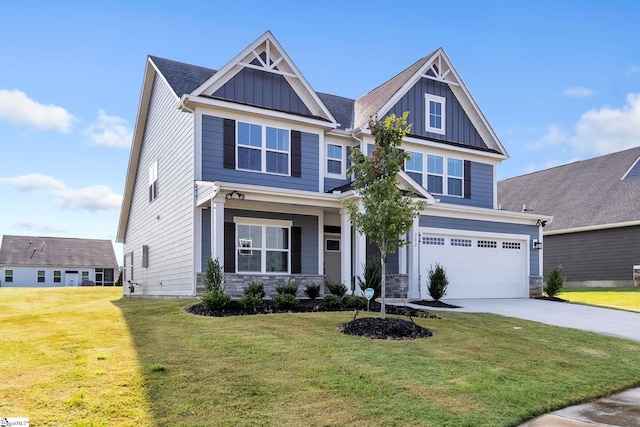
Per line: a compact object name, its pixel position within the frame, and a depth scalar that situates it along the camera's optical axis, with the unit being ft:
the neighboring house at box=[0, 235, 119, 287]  143.39
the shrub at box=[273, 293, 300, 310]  38.52
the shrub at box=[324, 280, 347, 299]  43.91
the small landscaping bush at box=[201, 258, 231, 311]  35.22
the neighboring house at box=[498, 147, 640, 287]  79.71
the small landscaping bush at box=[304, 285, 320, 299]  45.83
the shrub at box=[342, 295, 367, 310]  40.34
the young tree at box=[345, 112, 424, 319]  31.35
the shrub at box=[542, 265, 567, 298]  61.46
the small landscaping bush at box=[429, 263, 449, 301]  50.60
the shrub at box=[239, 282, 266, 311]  36.83
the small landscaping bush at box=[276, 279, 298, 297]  41.52
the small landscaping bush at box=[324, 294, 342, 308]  40.45
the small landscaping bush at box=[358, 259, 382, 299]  43.50
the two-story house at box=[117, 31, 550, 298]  47.37
